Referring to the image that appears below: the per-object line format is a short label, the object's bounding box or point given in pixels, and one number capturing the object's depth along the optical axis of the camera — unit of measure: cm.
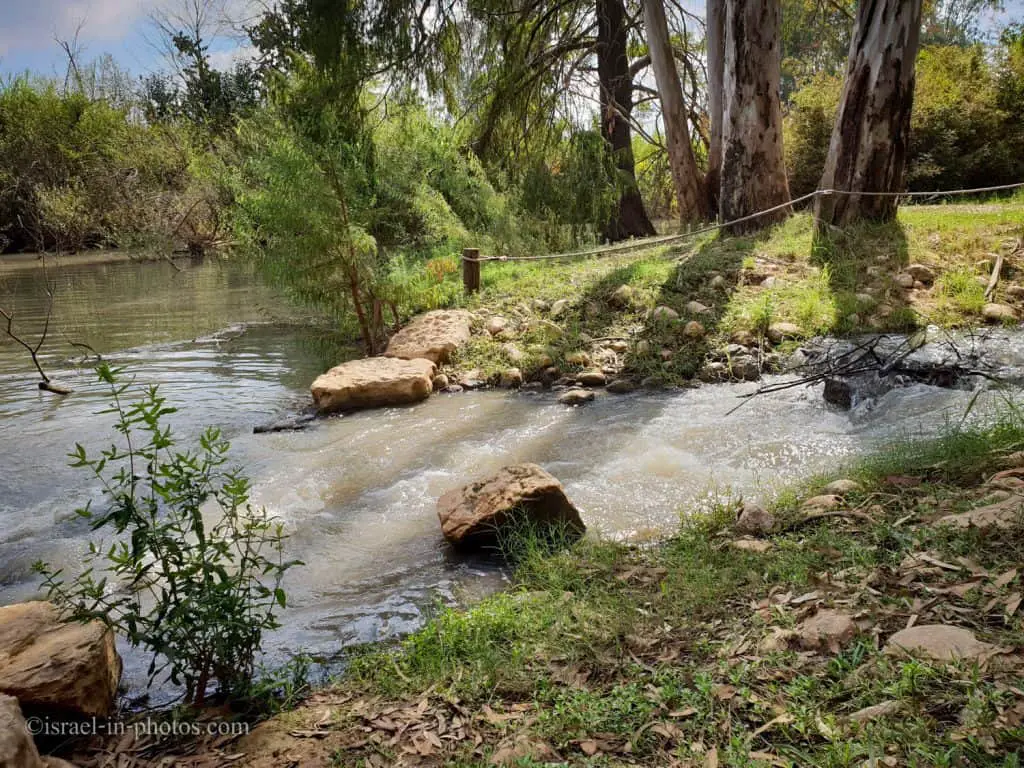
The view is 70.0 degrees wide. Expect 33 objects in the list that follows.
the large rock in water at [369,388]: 686
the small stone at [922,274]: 739
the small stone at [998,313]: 664
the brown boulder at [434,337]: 779
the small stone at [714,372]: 673
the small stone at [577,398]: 656
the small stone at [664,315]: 758
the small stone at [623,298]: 813
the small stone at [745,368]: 666
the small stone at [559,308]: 827
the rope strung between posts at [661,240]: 806
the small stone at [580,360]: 728
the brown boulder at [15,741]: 203
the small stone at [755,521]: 350
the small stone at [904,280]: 733
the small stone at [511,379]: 730
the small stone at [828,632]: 231
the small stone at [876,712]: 193
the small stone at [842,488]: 368
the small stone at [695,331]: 729
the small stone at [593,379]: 700
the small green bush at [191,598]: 253
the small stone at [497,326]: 827
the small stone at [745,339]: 709
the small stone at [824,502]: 352
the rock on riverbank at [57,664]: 252
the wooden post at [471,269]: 925
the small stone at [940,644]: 205
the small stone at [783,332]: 701
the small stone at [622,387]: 678
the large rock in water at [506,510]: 389
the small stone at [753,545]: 322
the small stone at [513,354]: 755
